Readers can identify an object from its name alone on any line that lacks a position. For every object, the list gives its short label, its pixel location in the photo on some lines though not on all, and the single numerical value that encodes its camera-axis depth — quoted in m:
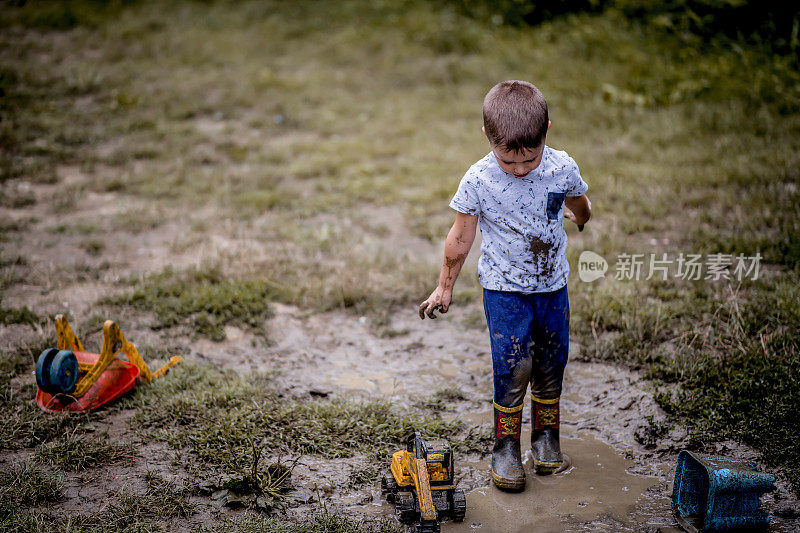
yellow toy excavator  3.01
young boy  2.96
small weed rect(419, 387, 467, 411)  4.00
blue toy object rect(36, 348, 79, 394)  3.67
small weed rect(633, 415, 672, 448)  3.62
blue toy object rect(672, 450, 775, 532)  2.82
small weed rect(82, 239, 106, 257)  5.88
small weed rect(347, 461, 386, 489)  3.38
